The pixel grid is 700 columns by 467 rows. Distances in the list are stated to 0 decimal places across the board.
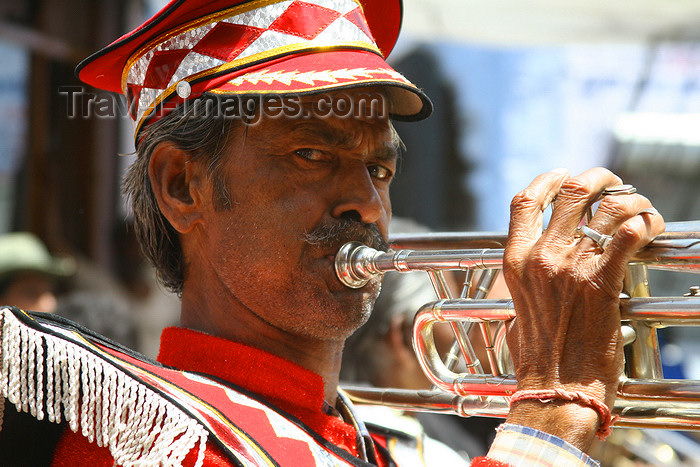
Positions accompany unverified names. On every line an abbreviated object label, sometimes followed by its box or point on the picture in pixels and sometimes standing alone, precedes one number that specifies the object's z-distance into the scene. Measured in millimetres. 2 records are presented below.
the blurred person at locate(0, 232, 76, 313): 4495
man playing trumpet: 2810
